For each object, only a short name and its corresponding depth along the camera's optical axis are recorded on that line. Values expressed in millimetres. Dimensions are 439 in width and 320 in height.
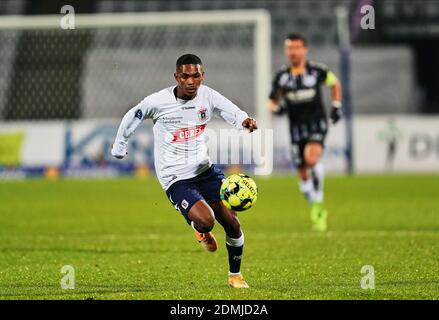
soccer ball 15805
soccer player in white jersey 16641
